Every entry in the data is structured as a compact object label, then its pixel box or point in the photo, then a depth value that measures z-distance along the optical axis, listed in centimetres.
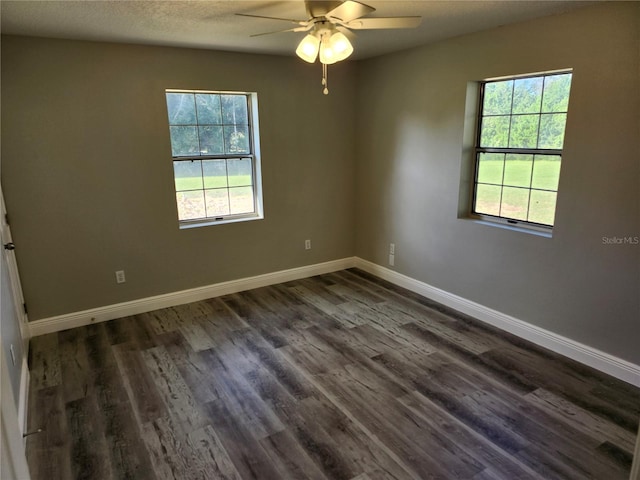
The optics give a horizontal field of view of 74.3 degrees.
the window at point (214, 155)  392
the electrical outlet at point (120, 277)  378
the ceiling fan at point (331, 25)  221
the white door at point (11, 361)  117
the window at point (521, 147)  301
